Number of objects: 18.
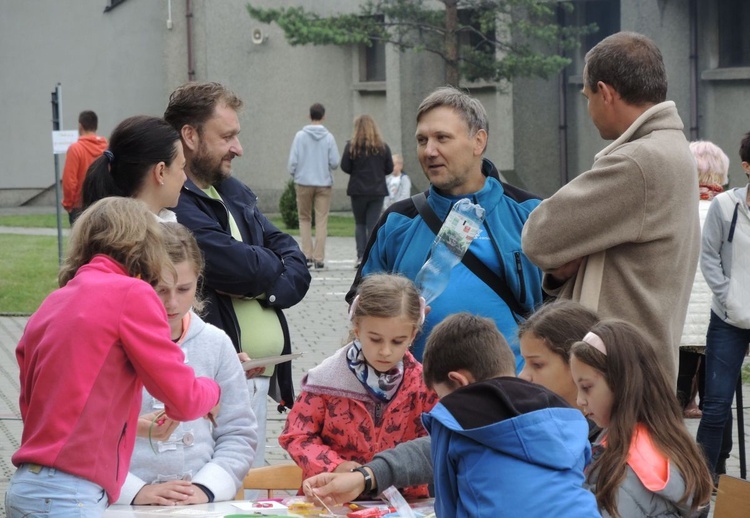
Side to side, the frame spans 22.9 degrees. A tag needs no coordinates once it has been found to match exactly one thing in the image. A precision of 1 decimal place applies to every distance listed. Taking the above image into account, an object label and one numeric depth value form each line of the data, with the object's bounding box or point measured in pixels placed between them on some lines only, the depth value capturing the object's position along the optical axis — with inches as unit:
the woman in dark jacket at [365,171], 1044.4
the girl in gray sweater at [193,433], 233.8
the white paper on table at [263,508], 222.4
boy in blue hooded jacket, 179.3
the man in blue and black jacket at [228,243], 283.7
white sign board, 977.7
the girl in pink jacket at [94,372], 202.7
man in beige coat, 244.0
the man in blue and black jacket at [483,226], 271.9
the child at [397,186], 1167.1
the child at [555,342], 227.2
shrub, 1412.4
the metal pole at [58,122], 940.7
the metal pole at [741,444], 412.0
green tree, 1427.7
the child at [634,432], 204.7
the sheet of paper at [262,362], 242.2
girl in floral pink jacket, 243.5
